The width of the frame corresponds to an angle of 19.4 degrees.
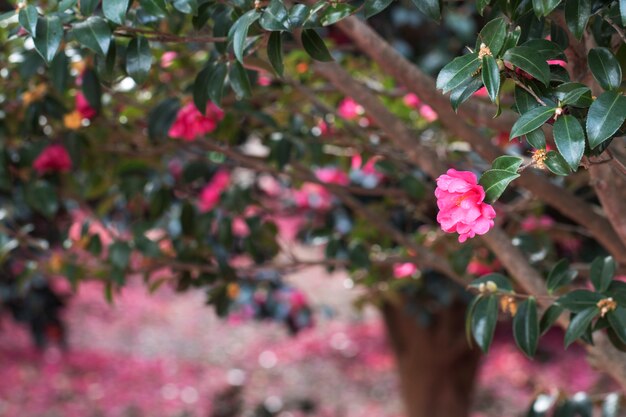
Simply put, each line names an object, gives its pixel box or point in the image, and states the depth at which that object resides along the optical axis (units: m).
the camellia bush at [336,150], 1.80
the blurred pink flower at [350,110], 3.09
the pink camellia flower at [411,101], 3.23
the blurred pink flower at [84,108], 2.51
